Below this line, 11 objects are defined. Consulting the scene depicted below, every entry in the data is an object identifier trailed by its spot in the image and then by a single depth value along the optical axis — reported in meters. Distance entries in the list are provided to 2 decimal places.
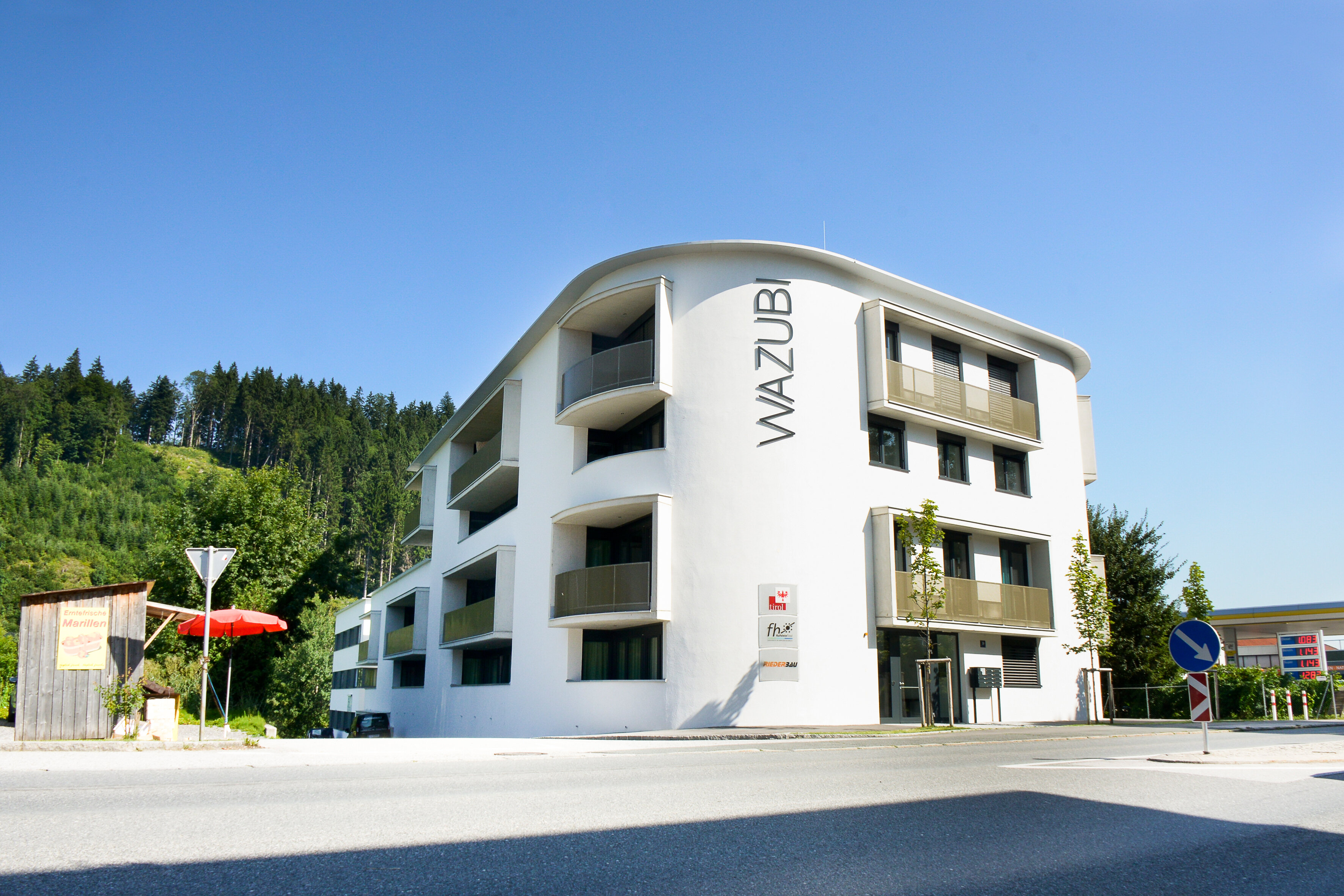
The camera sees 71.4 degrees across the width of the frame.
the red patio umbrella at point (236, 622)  18.88
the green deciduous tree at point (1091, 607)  25.47
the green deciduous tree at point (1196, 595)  27.25
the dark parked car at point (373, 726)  40.88
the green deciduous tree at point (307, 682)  48.31
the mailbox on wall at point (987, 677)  25.72
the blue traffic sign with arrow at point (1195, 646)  11.69
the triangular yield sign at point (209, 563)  13.94
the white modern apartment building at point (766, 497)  22.55
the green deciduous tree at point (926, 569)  22.58
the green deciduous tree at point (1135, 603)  33.25
